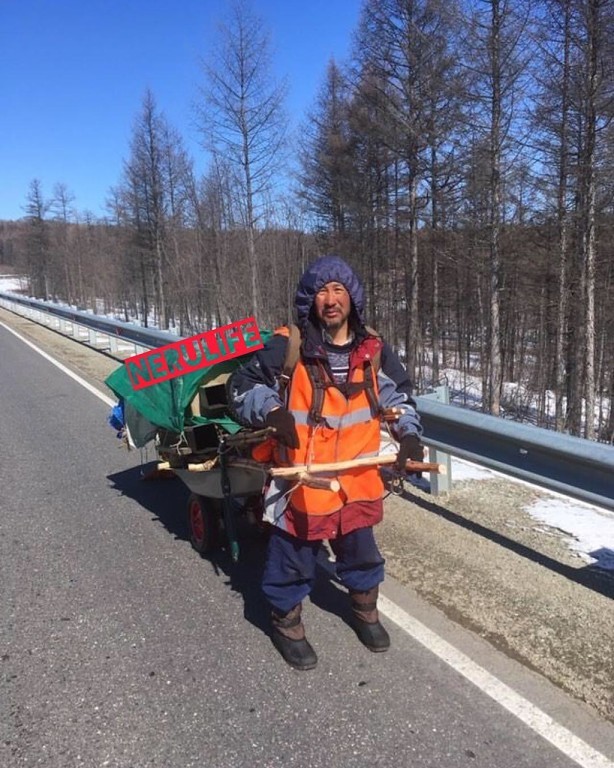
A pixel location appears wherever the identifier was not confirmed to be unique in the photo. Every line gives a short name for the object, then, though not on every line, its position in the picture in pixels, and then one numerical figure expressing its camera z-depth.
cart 3.38
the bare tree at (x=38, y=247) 54.71
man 2.69
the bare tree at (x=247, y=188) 21.37
